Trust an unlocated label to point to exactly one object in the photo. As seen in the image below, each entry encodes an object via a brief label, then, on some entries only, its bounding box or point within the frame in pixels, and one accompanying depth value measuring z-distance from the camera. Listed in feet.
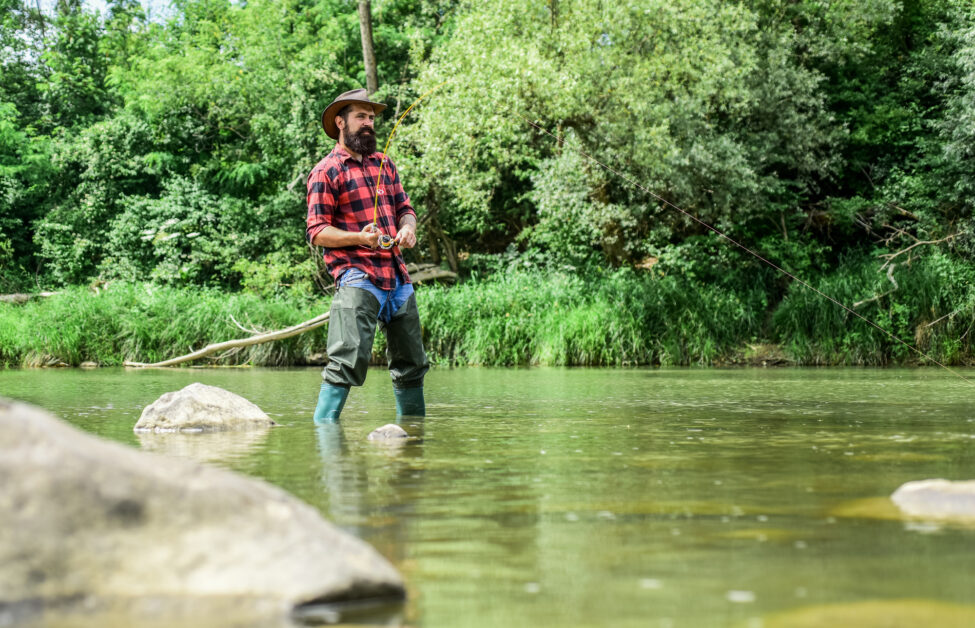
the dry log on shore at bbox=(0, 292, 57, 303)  78.07
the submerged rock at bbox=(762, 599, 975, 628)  6.79
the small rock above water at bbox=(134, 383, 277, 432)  21.30
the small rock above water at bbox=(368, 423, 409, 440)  18.59
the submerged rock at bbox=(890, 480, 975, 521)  10.51
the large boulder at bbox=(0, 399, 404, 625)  7.26
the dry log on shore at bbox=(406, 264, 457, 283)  81.35
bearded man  21.12
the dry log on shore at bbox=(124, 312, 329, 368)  34.91
